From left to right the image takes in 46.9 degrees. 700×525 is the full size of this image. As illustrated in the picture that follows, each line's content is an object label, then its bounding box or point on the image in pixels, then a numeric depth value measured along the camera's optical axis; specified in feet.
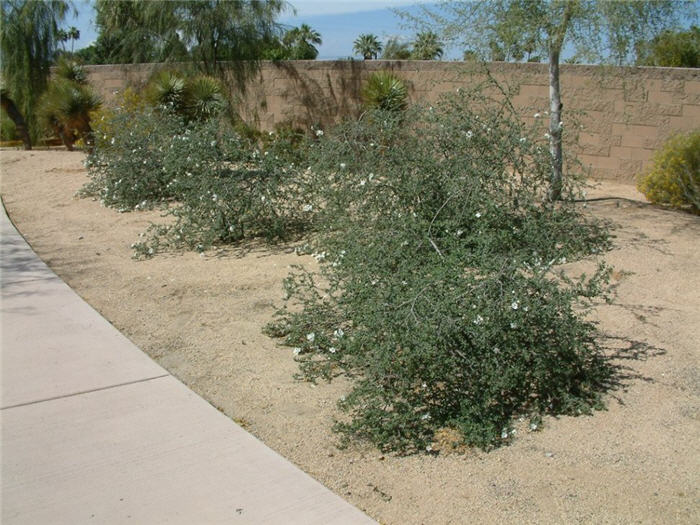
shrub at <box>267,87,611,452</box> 16.46
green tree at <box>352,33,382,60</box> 157.53
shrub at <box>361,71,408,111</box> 51.65
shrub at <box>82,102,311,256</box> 31.86
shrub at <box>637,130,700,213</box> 34.76
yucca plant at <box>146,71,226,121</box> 55.57
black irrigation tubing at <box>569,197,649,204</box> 37.81
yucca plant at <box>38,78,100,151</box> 60.59
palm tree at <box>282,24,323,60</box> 75.11
